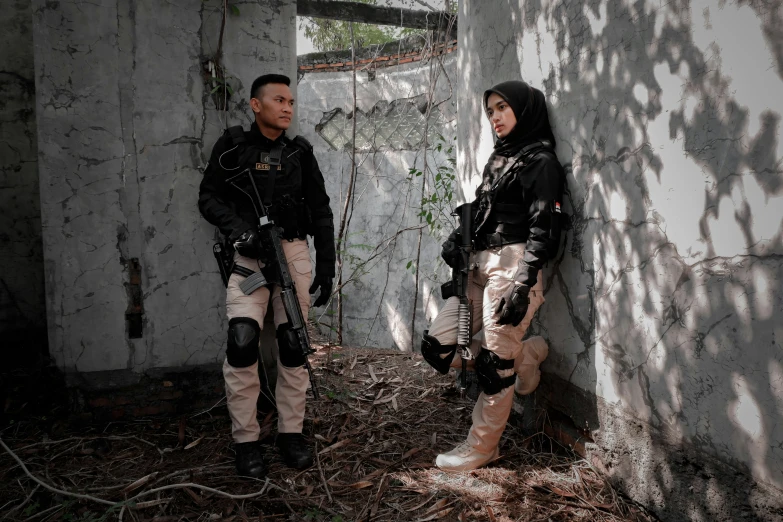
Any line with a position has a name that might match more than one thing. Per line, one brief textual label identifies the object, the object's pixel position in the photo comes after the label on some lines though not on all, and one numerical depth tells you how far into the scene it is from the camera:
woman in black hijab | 2.70
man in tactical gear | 2.84
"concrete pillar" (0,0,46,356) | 3.64
